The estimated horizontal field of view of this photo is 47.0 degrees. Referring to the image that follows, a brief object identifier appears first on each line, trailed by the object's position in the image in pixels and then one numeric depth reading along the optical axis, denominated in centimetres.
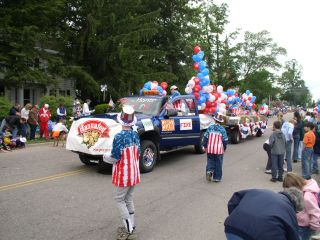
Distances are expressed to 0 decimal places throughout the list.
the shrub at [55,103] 2044
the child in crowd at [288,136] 1040
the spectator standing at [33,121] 1664
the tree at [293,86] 12325
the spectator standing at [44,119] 1744
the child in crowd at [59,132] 1503
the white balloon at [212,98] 1564
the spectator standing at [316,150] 992
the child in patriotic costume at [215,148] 898
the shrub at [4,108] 1753
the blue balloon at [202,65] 1688
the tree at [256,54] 6628
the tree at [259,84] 6688
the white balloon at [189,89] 1630
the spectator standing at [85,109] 1939
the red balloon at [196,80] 1630
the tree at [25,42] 1934
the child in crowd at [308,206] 418
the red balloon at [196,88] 1622
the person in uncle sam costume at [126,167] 525
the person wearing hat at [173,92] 1210
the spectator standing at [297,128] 1159
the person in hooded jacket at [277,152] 934
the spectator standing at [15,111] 1543
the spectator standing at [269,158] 1034
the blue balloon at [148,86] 1521
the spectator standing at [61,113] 1829
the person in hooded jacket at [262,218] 291
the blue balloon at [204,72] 1658
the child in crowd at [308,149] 953
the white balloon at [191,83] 1619
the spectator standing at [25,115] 1604
